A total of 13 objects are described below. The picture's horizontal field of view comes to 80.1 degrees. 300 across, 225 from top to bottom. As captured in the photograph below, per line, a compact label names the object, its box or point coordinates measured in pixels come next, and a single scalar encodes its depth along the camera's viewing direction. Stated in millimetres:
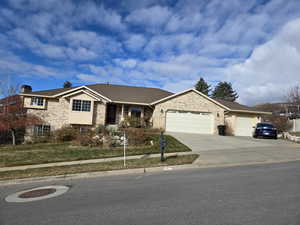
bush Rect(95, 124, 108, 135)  14222
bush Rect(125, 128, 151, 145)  13102
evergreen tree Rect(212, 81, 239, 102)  61094
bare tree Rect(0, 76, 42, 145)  15664
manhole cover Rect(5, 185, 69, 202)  4668
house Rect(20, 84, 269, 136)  18147
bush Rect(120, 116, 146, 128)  17891
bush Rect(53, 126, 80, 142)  15539
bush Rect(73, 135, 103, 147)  12914
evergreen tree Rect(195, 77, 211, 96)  52847
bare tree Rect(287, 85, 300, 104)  32469
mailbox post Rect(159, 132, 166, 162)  8391
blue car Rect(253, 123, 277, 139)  17484
